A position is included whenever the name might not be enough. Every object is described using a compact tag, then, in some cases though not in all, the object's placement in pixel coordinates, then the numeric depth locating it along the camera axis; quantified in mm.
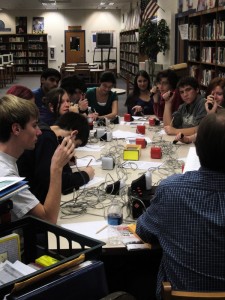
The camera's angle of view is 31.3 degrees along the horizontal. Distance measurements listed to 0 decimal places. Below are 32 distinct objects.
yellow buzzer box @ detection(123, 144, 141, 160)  3064
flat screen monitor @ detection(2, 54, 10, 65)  15157
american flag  10084
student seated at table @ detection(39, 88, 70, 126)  3451
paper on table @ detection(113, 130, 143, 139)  3972
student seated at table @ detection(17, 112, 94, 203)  2207
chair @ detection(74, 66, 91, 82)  11122
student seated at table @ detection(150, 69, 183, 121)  4587
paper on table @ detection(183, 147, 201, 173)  2293
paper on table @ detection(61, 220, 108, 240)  1822
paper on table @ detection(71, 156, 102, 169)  2941
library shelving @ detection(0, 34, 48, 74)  18109
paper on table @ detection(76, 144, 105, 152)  3468
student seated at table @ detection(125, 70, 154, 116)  5214
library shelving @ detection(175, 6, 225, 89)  5539
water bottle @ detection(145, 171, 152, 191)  2129
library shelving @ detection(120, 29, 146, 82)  13336
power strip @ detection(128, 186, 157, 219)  1983
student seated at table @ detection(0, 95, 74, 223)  1742
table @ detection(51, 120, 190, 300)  2070
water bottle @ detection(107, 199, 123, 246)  1824
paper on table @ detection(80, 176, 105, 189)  2492
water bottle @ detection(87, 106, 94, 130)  4292
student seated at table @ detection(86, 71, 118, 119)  5193
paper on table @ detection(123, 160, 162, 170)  2871
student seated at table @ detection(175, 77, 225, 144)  3701
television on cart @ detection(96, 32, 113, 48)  16375
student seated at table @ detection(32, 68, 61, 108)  4766
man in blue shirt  1358
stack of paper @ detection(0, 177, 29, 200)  1375
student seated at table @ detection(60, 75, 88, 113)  4438
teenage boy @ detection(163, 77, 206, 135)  3913
